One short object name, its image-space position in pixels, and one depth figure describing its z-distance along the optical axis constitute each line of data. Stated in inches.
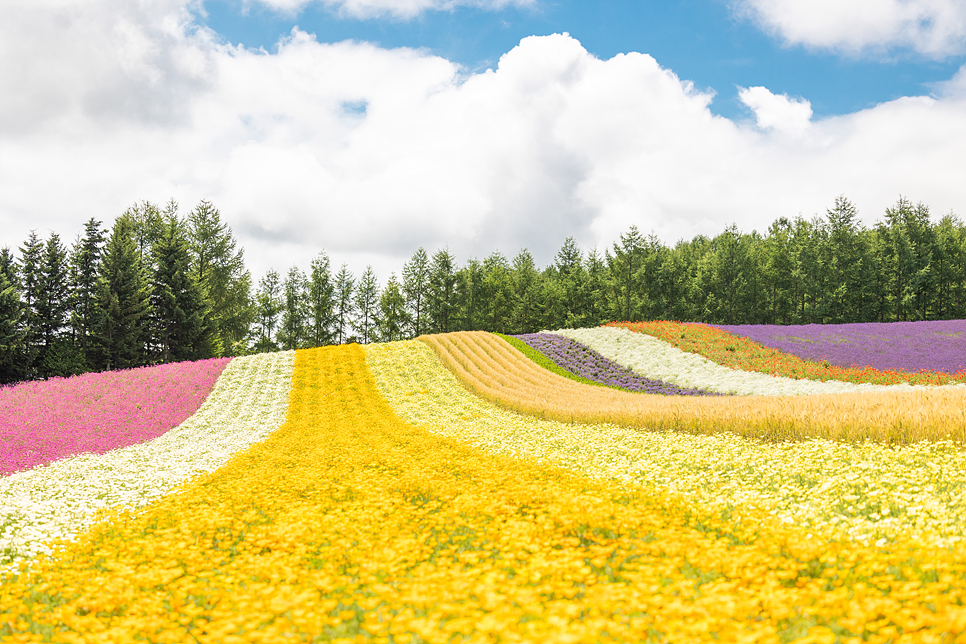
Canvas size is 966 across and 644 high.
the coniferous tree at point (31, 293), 1612.9
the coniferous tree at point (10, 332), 1496.1
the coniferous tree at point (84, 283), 1740.5
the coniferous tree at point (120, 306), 1694.1
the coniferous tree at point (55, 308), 1656.0
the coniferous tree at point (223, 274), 2272.4
